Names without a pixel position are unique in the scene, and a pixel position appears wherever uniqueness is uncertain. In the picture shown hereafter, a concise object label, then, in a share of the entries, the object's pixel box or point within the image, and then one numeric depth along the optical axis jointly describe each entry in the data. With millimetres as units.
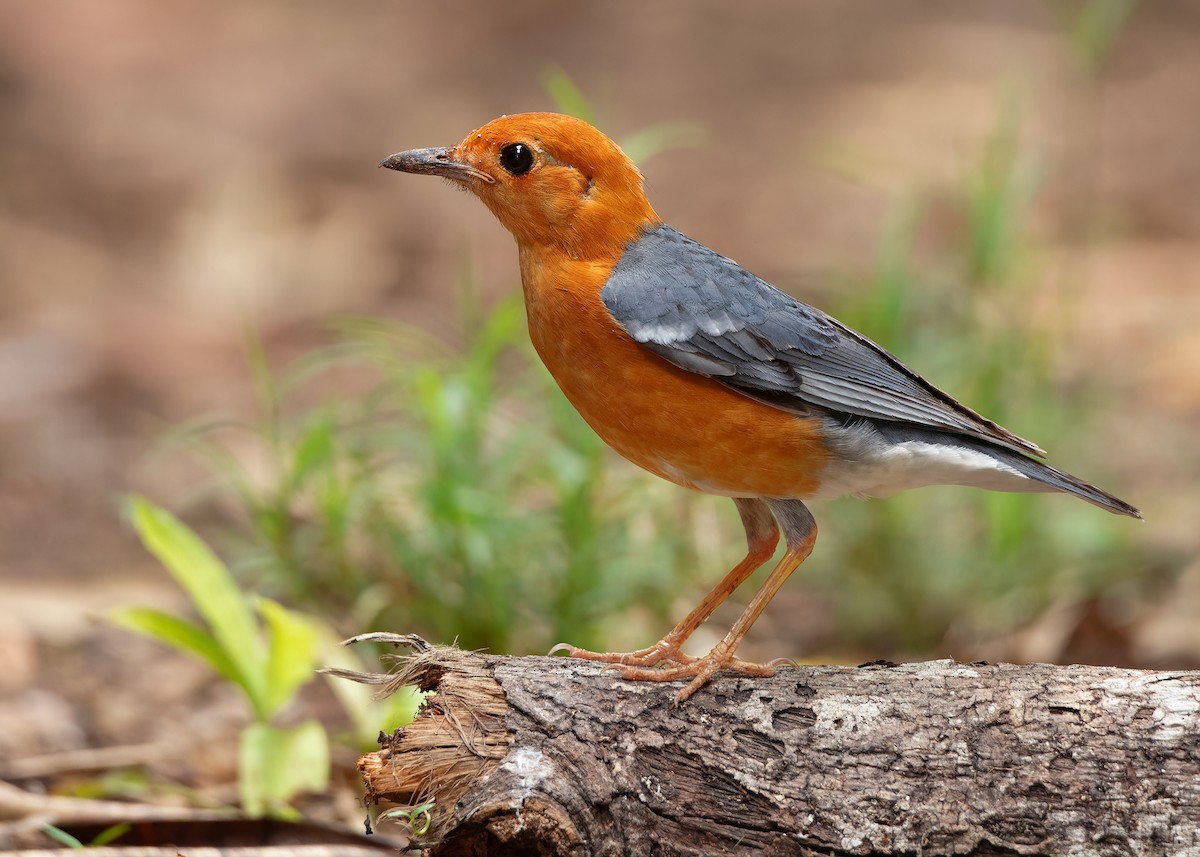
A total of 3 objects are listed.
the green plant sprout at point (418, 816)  6914
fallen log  6863
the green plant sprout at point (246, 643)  9391
